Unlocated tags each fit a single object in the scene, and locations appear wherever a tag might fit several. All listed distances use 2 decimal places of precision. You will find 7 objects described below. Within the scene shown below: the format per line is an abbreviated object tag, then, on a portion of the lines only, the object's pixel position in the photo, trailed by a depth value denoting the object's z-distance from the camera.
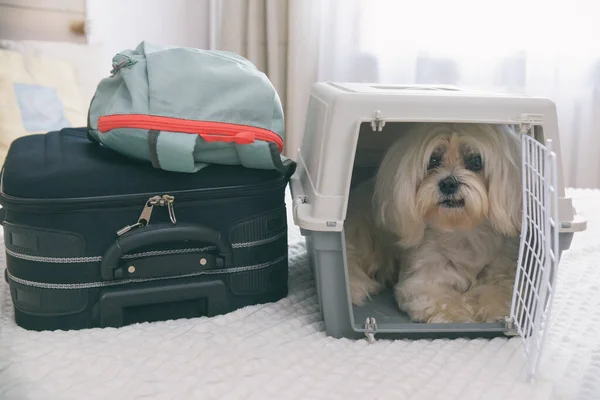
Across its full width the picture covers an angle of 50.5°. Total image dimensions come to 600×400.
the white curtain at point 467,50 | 2.70
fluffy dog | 1.26
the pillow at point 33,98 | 2.27
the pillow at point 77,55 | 2.49
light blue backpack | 1.16
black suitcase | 1.16
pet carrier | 1.14
